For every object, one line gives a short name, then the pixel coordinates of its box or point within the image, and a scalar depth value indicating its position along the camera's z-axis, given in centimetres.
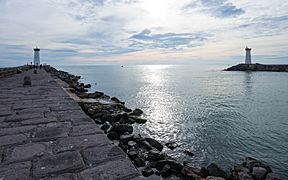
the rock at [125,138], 492
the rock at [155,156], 421
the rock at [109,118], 693
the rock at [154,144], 542
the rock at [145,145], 487
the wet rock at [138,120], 845
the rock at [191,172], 361
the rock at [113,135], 517
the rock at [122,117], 728
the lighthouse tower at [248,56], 5466
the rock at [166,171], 372
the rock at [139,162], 392
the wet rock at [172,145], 585
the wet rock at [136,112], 973
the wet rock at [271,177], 389
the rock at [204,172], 377
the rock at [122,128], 561
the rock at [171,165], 386
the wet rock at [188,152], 543
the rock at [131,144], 471
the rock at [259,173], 402
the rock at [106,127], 577
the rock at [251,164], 435
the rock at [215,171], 384
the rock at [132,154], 406
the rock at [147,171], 367
